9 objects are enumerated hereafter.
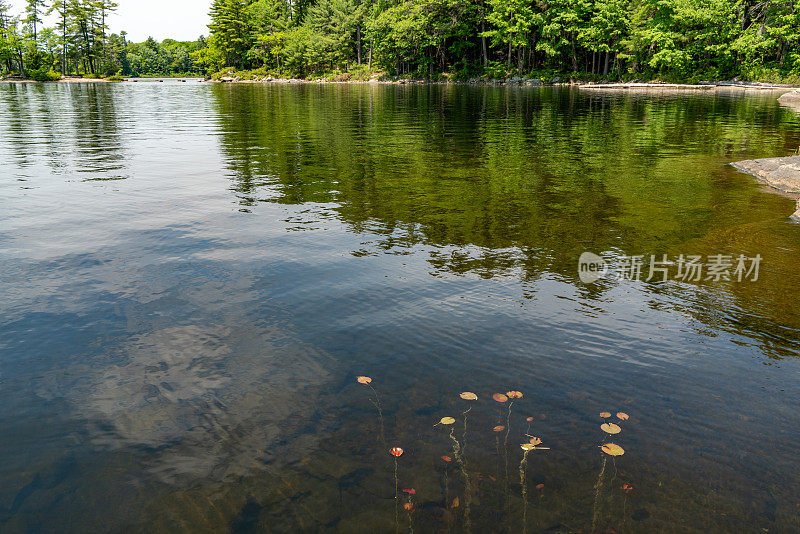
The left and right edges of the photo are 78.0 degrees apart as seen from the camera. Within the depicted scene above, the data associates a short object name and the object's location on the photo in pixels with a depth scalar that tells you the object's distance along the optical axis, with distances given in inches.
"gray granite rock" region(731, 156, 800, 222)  500.1
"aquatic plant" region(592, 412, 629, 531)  130.7
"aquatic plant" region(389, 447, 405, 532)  127.0
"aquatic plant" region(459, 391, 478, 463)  176.1
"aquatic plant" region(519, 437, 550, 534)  128.2
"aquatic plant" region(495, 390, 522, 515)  154.3
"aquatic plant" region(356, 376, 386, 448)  158.0
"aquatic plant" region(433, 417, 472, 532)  127.7
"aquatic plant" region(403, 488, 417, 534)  125.9
